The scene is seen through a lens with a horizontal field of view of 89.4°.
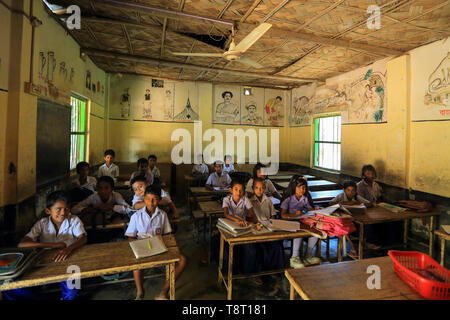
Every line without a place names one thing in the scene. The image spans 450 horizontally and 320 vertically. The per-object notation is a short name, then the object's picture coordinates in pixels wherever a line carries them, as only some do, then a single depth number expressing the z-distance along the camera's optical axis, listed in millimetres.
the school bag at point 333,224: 2498
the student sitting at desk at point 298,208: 2831
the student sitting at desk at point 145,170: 4811
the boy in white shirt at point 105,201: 2814
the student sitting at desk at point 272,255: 2711
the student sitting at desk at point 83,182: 3535
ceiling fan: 2443
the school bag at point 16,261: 1374
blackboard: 3041
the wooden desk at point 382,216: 2910
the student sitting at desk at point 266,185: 4219
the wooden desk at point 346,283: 1333
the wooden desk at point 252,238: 2158
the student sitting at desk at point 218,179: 5096
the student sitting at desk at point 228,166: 6000
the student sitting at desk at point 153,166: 5434
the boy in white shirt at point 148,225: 2307
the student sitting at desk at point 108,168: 4969
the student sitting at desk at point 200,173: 6133
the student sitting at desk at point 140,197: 2805
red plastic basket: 1270
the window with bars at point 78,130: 4648
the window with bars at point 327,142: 6176
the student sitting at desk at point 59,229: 2006
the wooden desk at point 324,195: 4816
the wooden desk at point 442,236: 2569
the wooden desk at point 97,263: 1440
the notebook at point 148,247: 1733
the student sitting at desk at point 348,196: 3502
